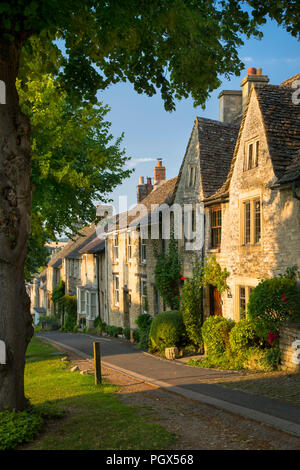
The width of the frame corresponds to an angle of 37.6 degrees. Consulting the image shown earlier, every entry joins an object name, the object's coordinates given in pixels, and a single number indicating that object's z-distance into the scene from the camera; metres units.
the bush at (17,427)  7.34
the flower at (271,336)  14.33
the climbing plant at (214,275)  19.03
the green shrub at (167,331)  20.62
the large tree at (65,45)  7.58
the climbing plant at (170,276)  22.81
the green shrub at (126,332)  29.44
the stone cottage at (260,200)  15.11
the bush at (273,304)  14.04
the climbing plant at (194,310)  20.36
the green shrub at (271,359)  14.41
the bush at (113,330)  32.09
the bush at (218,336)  17.28
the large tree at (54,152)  13.44
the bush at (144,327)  24.66
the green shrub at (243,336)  15.33
